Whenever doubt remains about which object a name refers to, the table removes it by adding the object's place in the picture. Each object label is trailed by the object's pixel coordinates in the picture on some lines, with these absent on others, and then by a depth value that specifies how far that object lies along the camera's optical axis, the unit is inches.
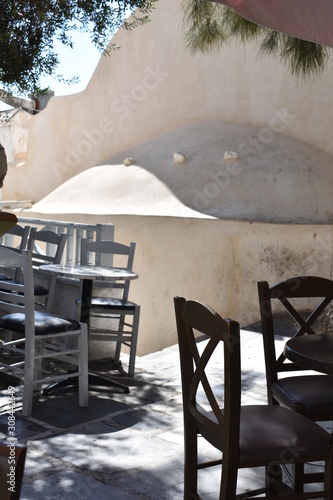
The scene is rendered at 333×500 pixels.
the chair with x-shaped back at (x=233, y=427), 85.7
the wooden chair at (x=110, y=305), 204.4
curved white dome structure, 332.5
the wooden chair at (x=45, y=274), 208.1
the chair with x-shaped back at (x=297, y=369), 107.7
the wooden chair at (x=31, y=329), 160.9
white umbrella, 131.0
